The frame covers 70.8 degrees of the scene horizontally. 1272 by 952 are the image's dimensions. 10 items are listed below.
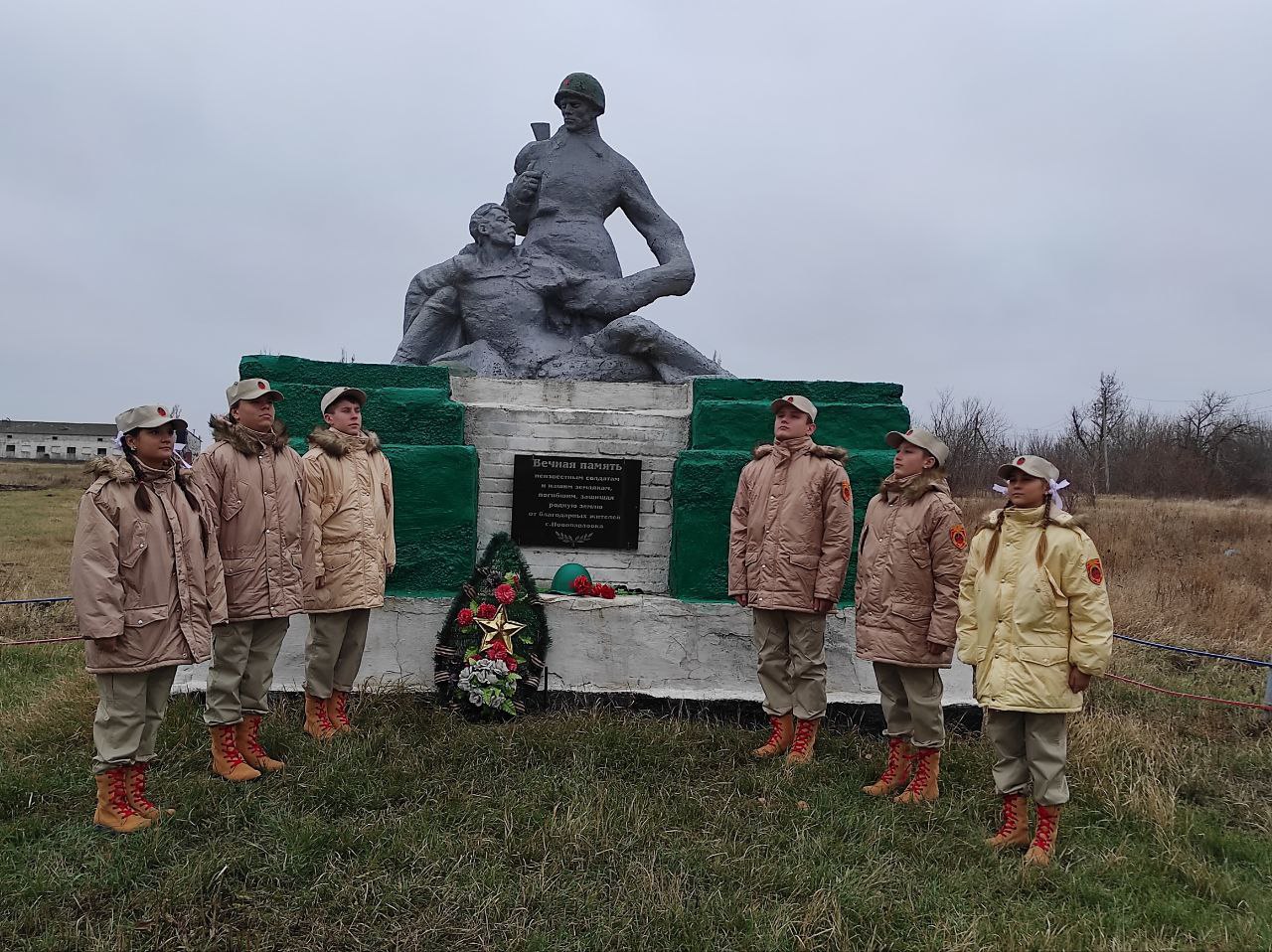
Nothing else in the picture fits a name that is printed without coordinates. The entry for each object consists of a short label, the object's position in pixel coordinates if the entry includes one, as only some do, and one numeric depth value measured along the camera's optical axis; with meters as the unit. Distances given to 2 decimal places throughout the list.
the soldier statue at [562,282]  6.15
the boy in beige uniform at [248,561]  3.80
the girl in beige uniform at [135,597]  3.16
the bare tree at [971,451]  22.02
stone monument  5.02
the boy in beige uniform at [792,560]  4.25
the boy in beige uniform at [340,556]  4.25
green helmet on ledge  5.18
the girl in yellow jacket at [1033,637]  3.25
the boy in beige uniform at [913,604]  3.82
